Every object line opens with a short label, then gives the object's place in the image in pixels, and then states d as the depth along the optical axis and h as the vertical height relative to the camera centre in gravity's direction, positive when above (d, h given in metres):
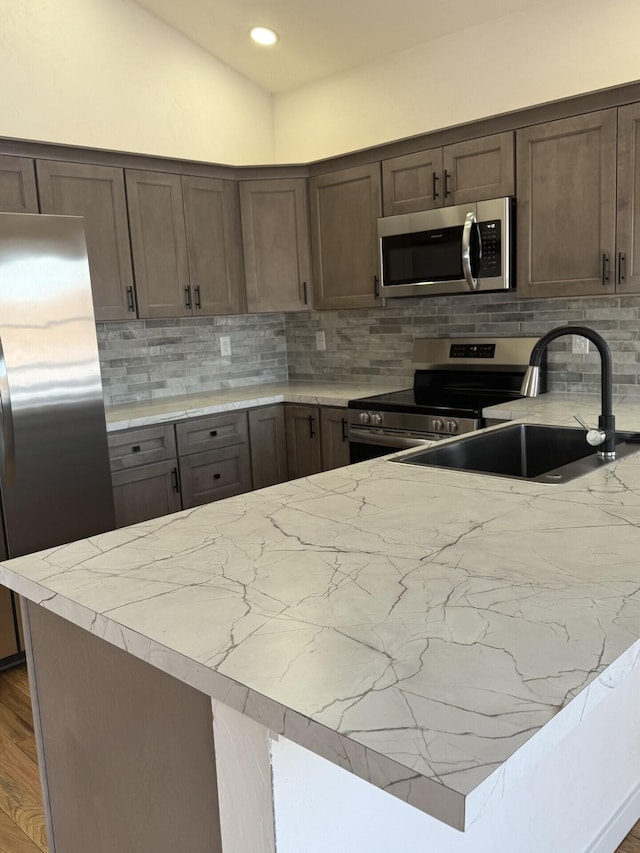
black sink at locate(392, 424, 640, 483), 2.18 -0.46
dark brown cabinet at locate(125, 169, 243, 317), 3.71 +0.42
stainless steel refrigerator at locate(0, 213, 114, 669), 2.82 -0.25
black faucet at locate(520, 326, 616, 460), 1.80 -0.20
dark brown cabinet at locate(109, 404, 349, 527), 3.43 -0.68
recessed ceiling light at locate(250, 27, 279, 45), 3.88 +1.52
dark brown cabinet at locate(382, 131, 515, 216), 3.27 +0.64
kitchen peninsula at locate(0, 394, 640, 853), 0.80 -0.43
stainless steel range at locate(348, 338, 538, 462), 3.33 -0.43
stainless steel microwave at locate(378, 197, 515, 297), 3.30 +0.29
